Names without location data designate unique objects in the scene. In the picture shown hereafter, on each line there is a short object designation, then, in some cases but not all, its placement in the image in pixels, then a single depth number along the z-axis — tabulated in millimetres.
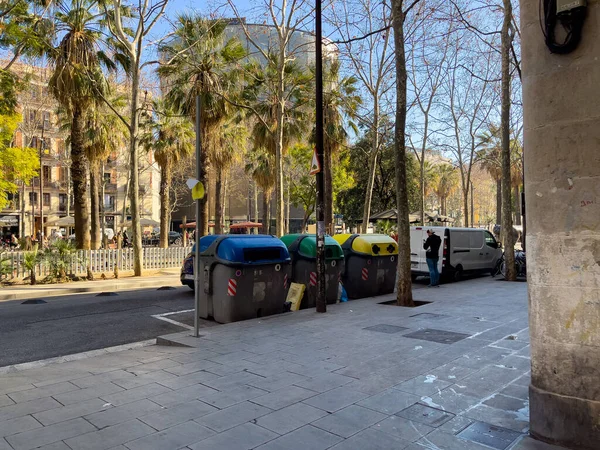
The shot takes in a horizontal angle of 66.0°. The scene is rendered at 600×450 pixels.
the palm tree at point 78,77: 16844
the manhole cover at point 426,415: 3928
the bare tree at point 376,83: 18794
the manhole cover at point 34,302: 11445
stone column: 3281
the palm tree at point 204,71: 19219
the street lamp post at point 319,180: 9344
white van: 14664
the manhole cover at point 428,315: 8664
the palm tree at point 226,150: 26406
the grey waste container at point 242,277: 8453
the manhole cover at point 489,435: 3513
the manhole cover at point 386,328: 7500
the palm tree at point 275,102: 19188
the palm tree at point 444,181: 59969
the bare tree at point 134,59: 15617
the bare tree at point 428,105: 20688
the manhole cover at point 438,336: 6816
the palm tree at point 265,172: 31016
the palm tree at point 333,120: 22464
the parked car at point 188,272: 11859
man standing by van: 13282
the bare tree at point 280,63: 15984
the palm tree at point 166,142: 25578
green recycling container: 10344
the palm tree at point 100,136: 23297
